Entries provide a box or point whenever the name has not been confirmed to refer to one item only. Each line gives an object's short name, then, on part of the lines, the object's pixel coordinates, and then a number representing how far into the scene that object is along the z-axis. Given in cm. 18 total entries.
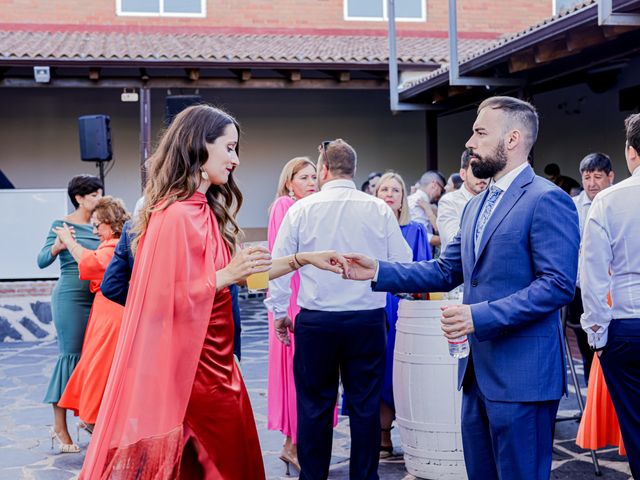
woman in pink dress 524
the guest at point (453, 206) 601
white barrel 464
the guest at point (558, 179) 1135
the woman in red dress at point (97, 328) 549
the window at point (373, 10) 1825
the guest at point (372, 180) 998
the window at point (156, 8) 1753
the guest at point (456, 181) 772
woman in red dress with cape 286
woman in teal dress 582
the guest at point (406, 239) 546
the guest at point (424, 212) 788
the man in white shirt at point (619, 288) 372
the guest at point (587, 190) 592
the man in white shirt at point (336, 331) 453
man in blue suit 292
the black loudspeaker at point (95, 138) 1223
